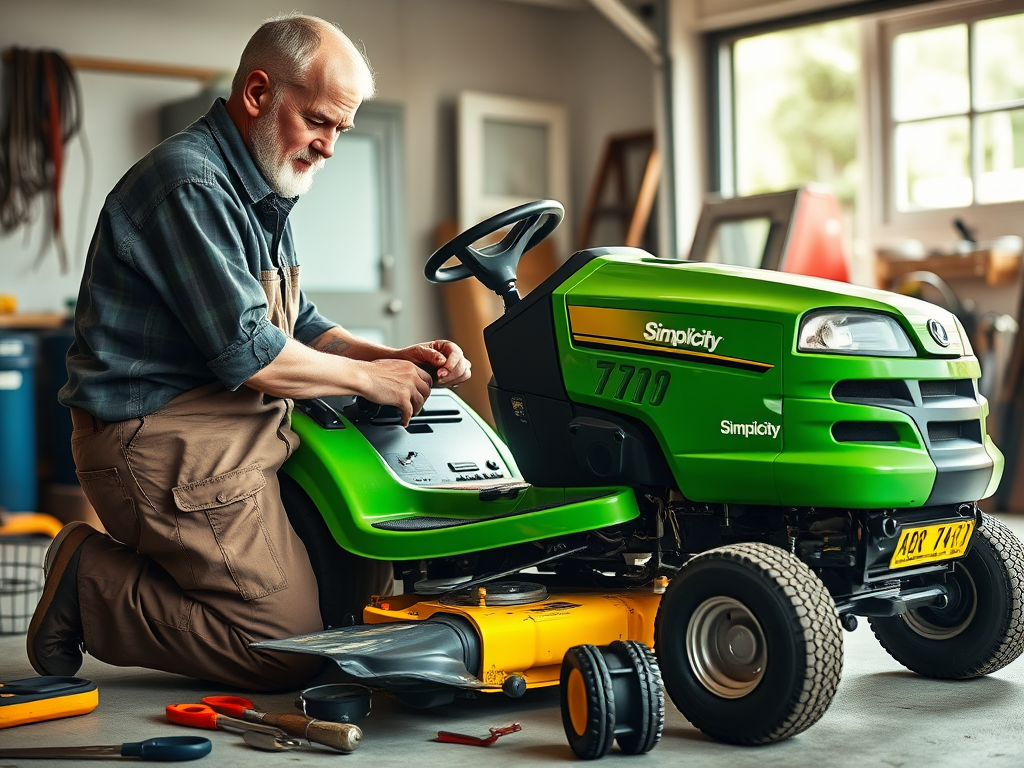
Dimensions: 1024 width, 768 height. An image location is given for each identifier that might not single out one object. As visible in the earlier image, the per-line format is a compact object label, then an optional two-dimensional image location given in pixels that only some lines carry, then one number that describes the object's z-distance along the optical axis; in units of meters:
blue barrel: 5.25
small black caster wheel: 1.89
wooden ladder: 7.30
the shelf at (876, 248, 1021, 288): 5.36
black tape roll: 2.07
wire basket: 3.24
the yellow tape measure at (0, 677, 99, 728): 2.16
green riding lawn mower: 1.96
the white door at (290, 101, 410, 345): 6.60
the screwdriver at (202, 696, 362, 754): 1.96
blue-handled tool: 1.92
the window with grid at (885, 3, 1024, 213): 5.73
